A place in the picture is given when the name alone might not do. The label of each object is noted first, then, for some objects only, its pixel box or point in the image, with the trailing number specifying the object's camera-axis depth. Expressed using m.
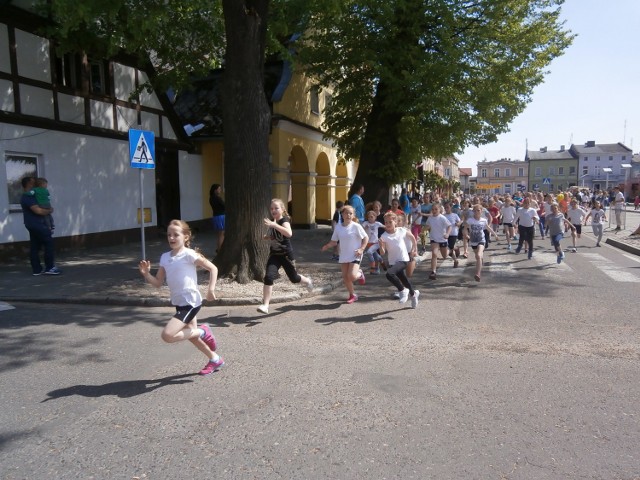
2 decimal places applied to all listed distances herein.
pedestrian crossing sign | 9.16
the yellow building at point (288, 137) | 18.88
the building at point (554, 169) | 96.81
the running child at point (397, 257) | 7.62
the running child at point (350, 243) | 7.81
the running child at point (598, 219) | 16.39
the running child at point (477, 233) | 9.90
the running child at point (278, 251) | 7.15
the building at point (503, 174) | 113.25
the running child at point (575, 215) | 15.71
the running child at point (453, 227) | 11.82
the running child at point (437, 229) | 10.56
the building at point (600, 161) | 90.88
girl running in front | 4.61
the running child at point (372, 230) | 10.66
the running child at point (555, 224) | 12.80
